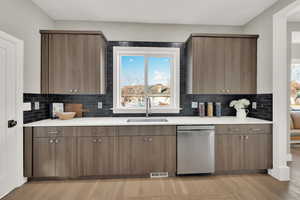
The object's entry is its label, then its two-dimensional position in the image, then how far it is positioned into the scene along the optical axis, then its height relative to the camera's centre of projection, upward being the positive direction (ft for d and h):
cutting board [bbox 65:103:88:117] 10.59 -0.60
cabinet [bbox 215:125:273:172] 8.76 -2.51
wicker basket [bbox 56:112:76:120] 9.43 -0.94
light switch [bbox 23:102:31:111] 8.08 -0.38
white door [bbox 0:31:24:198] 7.06 -0.62
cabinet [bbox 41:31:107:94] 9.25 +2.12
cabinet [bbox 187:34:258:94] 9.82 +2.09
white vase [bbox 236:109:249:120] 9.93 -0.86
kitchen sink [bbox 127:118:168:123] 10.06 -1.26
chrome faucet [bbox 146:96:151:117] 10.58 -0.45
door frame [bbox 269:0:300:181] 8.43 +0.33
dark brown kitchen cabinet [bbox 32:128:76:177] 8.11 -2.74
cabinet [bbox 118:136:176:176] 8.41 -2.79
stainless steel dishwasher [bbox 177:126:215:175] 8.53 -2.54
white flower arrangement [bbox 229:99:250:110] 9.76 -0.22
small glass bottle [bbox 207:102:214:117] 10.91 -0.64
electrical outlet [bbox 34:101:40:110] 9.01 -0.36
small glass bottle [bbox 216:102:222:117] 10.96 -0.64
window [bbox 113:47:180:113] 11.02 +1.28
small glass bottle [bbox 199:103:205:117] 10.80 -0.70
